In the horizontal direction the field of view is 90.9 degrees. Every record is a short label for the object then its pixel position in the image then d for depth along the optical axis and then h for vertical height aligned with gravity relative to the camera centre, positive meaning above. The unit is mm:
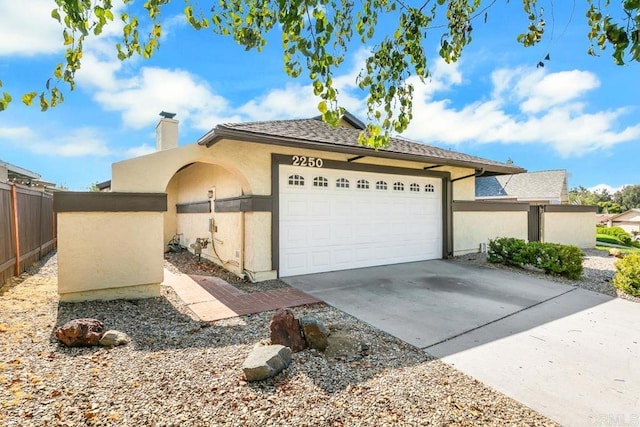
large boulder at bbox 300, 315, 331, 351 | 3602 -1400
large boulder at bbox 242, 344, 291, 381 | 2908 -1427
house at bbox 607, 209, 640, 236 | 39219 -1009
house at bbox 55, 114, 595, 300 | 5348 +119
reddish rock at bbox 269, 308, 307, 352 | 3594 -1378
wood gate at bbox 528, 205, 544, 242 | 12727 -343
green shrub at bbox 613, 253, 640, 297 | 6285 -1281
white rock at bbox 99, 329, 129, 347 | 3672 -1473
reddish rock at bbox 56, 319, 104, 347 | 3592 -1387
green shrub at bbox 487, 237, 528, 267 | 8695 -1120
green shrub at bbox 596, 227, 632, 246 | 17922 -1302
